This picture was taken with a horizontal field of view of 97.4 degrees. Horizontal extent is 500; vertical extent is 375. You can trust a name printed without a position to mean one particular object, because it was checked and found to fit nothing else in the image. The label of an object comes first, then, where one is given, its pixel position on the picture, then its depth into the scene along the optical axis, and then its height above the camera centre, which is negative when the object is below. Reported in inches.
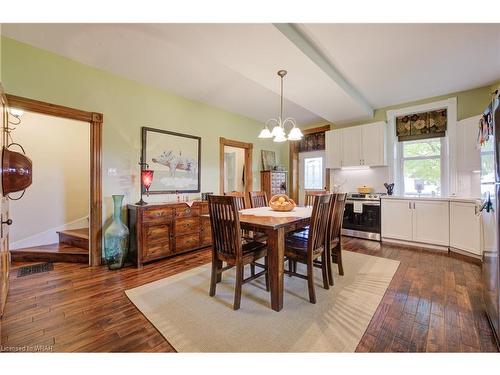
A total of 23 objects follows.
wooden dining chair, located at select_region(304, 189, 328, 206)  135.0 -7.0
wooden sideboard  115.3 -23.8
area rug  58.6 -41.1
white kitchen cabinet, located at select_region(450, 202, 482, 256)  120.3 -23.1
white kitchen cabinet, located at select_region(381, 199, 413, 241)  148.9 -21.8
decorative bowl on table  100.9 -7.4
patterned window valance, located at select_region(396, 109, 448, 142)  152.1 +45.6
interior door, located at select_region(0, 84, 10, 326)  71.6 -18.9
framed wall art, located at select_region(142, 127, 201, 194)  135.0 +19.1
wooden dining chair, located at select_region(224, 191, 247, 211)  118.3 -7.0
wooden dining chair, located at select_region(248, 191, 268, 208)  126.9 -6.5
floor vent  104.2 -39.9
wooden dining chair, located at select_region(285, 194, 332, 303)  78.8 -22.4
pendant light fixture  100.4 +25.3
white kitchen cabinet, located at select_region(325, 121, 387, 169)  167.3 +34.3
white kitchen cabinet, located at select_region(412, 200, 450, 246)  136.3 -22.0
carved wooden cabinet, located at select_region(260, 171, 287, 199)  205.8 +5.9
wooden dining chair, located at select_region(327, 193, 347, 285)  92.7 -18.9
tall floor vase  112.4 -26.3
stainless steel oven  161.6 -21.7
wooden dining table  73.4 -19.5
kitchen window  154.1 +15.8
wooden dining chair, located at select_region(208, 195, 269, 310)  74.3 -20.2
